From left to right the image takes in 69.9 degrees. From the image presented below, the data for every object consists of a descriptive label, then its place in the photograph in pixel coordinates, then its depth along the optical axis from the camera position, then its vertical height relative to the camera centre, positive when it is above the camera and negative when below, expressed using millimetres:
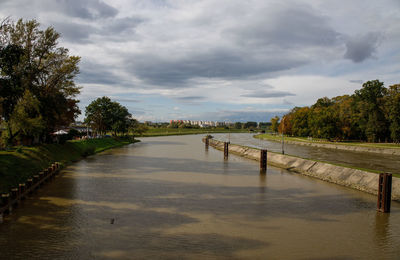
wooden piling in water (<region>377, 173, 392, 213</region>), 17828 -3533
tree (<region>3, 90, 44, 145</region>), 27891 +401
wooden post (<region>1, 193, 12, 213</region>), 15734 -4378
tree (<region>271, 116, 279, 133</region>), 150000 +4692
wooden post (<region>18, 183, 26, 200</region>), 18344 -4405
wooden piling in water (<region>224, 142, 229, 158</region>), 52156 -3468
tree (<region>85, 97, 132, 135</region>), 82438 +2828
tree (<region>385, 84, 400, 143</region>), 68375 +5193
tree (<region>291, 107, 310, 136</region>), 107075 +3829
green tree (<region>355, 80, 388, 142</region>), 76312 +6988
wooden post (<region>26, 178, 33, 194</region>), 20203 -4462
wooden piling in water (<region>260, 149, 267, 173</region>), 36312 -3749
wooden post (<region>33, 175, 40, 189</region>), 21727 -4436
